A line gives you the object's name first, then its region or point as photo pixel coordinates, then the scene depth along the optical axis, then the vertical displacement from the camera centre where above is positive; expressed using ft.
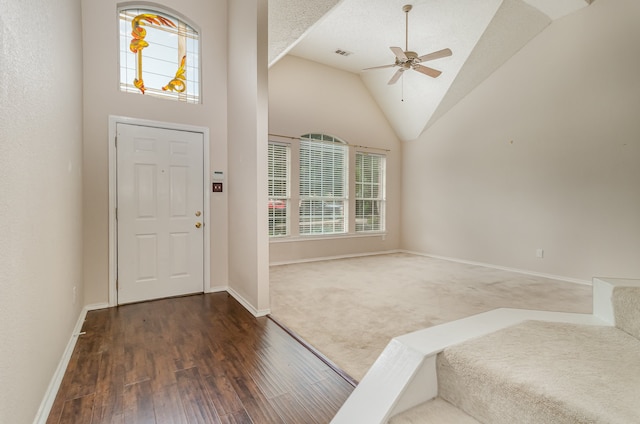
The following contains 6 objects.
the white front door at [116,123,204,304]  11.42 -0.25
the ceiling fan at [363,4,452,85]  12.96 +6.65
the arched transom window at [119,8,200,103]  11.71 +6.12
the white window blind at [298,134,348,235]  20.07 +1.50
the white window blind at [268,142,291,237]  18.90 +1.11
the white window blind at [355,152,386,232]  22.68 +1.12
